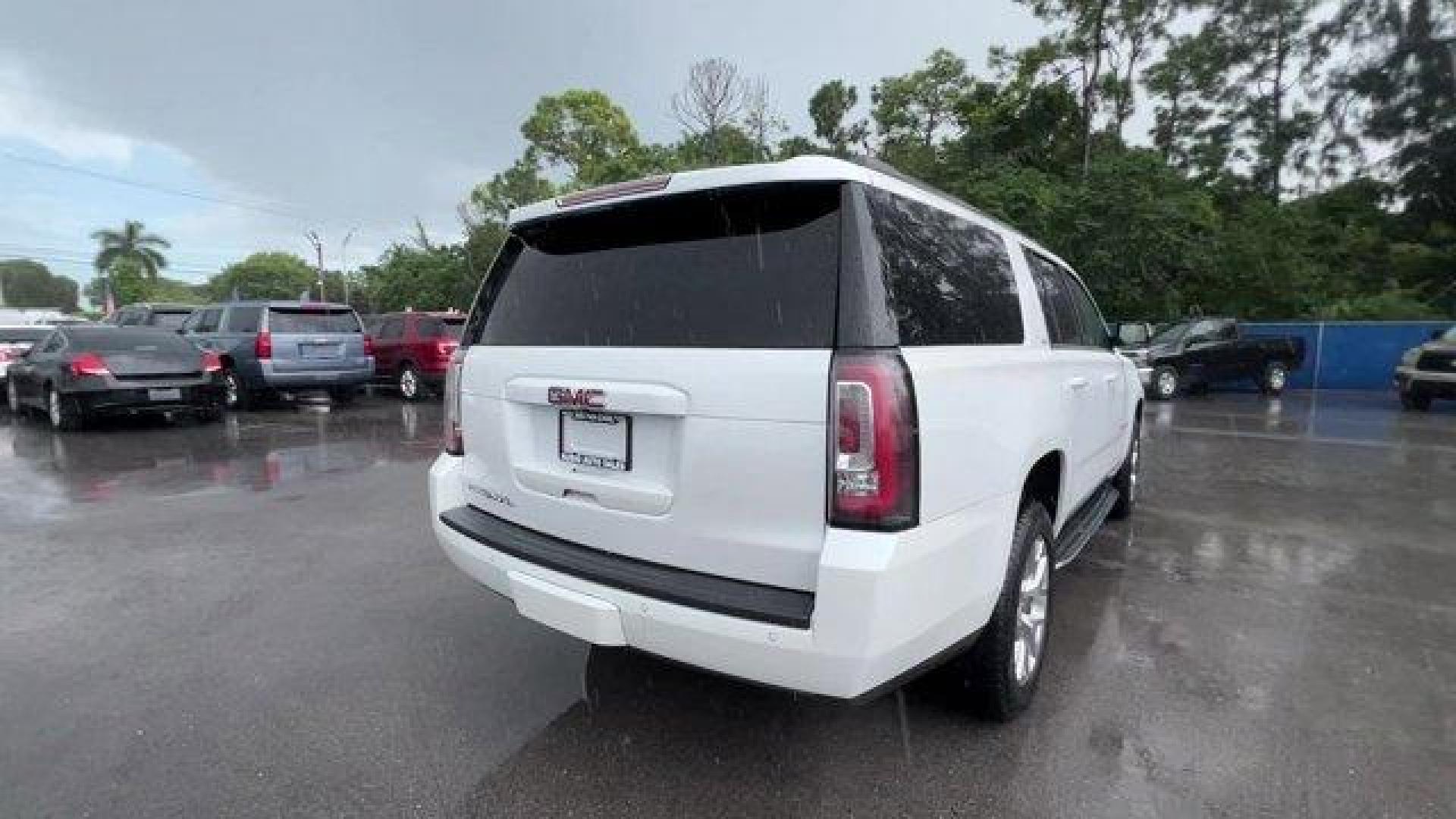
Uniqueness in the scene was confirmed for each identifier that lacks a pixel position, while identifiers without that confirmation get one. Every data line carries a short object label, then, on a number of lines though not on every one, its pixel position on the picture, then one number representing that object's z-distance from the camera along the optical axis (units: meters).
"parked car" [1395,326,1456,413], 13.80
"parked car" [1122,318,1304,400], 16.52
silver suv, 12.34
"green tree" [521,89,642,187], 49.31
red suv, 14.63
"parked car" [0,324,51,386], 13.20
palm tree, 93.69
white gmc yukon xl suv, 2.11
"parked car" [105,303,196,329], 15.66
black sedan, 10.11
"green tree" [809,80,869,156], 41.44
